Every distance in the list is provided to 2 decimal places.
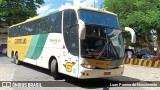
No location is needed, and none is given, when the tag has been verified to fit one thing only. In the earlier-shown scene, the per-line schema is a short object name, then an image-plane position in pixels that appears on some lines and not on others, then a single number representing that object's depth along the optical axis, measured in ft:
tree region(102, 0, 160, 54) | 41.72
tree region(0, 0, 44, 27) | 78.83
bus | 21.86
